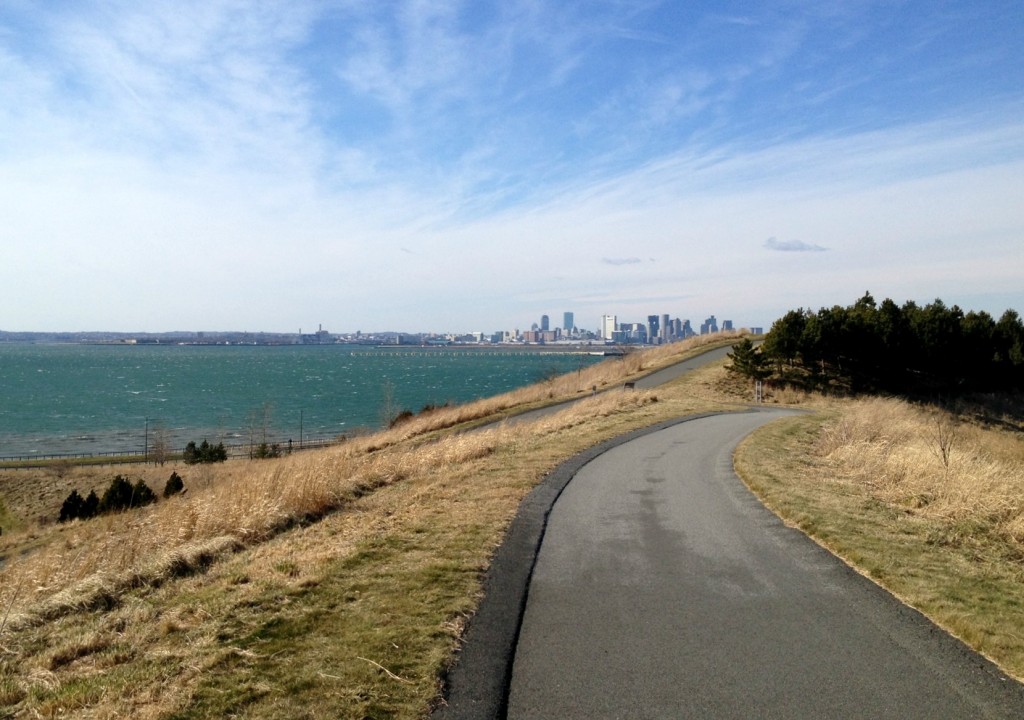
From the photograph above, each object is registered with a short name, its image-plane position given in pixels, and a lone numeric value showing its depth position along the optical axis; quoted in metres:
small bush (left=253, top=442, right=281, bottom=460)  40.22
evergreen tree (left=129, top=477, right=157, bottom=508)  23.52
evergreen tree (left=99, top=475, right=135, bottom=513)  25.69
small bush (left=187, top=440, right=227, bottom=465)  41.41
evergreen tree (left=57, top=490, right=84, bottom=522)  27.49
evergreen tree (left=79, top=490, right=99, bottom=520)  26.73
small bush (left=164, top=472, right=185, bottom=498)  26.92
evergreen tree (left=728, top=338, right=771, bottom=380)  40.38
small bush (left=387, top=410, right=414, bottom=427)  37.55
